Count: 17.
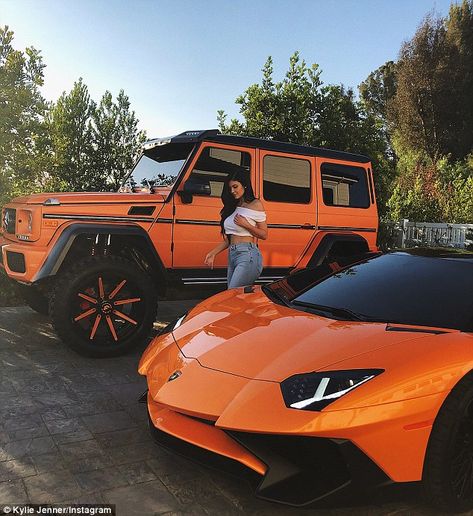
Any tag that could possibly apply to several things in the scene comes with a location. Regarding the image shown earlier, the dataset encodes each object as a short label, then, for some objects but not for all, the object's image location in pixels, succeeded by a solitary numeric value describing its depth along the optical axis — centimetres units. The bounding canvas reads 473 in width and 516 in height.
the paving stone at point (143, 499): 221
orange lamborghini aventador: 199
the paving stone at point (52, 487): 227
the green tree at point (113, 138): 1245
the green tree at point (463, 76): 2823
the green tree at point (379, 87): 3891
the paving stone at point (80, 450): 268
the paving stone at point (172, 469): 249
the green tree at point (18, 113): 877
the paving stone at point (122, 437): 287
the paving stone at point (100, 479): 237
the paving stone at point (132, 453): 268
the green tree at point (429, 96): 2866
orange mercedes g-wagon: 446
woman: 449
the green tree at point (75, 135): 1168
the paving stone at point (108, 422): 308
